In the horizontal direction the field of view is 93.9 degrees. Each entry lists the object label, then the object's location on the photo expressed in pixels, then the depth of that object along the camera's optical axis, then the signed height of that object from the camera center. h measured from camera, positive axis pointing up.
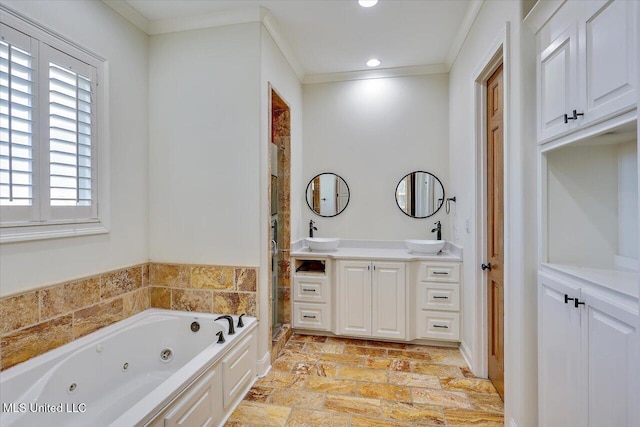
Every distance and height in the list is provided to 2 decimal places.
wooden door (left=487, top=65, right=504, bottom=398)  2.11 -0.09
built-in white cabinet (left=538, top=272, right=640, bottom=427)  0.98 -0.55
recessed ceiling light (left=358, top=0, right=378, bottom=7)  2.29 +1.64
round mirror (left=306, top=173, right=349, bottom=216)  3.68 +0.24
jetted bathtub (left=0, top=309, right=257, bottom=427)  1.49 -0.97
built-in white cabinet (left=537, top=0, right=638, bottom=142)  0.99 +0.58
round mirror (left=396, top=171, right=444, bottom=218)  3.48 +0.23
